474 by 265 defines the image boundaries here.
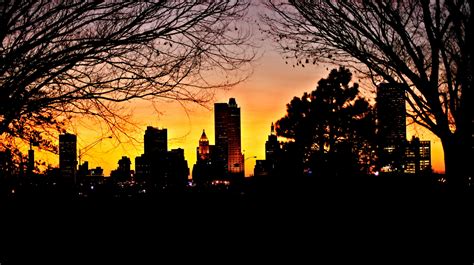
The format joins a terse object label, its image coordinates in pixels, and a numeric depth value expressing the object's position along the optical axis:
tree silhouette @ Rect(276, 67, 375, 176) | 37.72
